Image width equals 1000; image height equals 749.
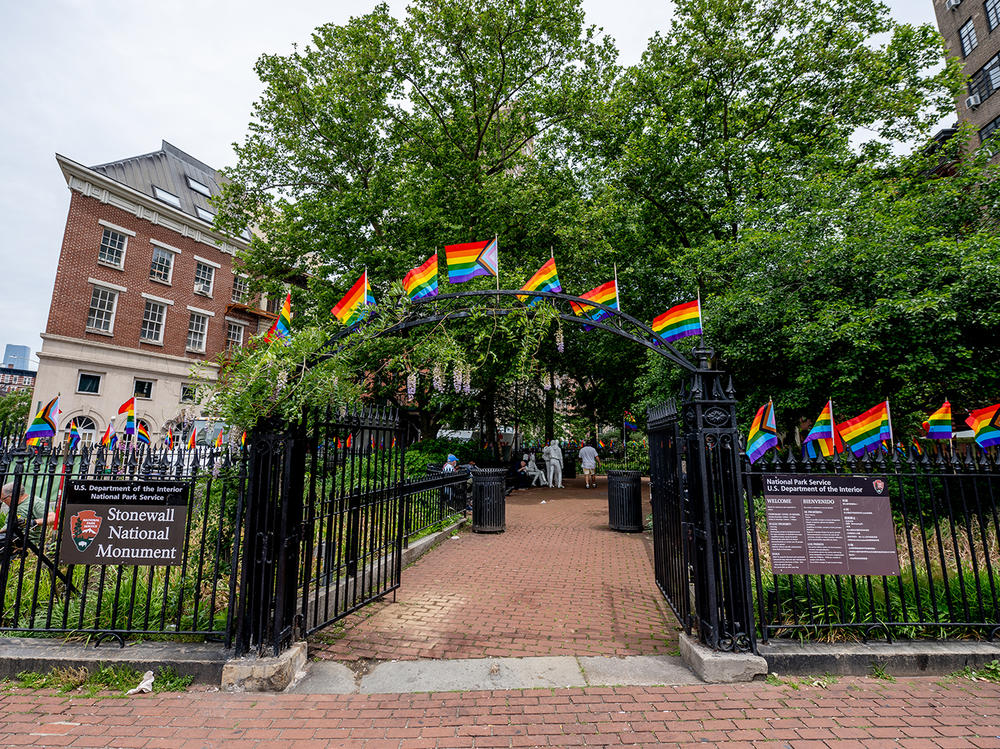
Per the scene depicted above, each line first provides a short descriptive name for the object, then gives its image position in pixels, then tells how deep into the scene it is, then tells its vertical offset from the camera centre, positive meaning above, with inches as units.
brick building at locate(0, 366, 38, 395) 4022.4 +753.1
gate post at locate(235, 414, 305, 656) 162.9 -29.0
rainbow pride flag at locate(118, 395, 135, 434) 438.5 +46.0
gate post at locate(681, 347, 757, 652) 169.8 -21.0
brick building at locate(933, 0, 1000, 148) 925.2 +813.7
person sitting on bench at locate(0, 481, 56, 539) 233.3 -26.1
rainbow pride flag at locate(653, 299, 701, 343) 208.8 +61.2
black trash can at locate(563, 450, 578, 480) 1072.9 -16.5
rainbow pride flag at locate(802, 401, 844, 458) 282.2 +19.7
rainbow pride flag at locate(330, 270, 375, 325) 195.9 +65.8
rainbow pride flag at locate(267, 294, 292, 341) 216.7 +63.8
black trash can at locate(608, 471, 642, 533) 421.1 -35.0
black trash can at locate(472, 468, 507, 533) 416.5 -35.4
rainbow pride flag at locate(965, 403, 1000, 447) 271.4 +20.2
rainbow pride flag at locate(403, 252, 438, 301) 208.5 +78.4
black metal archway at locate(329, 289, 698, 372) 195.2 +60.3
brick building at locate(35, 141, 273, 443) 909.8 +351.3
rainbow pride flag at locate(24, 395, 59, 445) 275.5 +19.2
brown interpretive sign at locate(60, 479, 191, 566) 172.1 -22.4
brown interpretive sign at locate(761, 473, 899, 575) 172.2 -23.3
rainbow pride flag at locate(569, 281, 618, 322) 221.0 +76.6
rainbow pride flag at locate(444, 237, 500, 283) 215.2 +89.9
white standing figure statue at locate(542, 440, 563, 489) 824.3 -5.1
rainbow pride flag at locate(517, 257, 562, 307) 223.9 +85.4
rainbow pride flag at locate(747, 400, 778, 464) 292.8 +18.3
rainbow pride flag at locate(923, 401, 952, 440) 287.7 +21.9
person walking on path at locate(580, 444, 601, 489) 777.6 -1.5
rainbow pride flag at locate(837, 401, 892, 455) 262.5 +17.7
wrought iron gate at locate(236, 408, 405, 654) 164.1 -25.0
